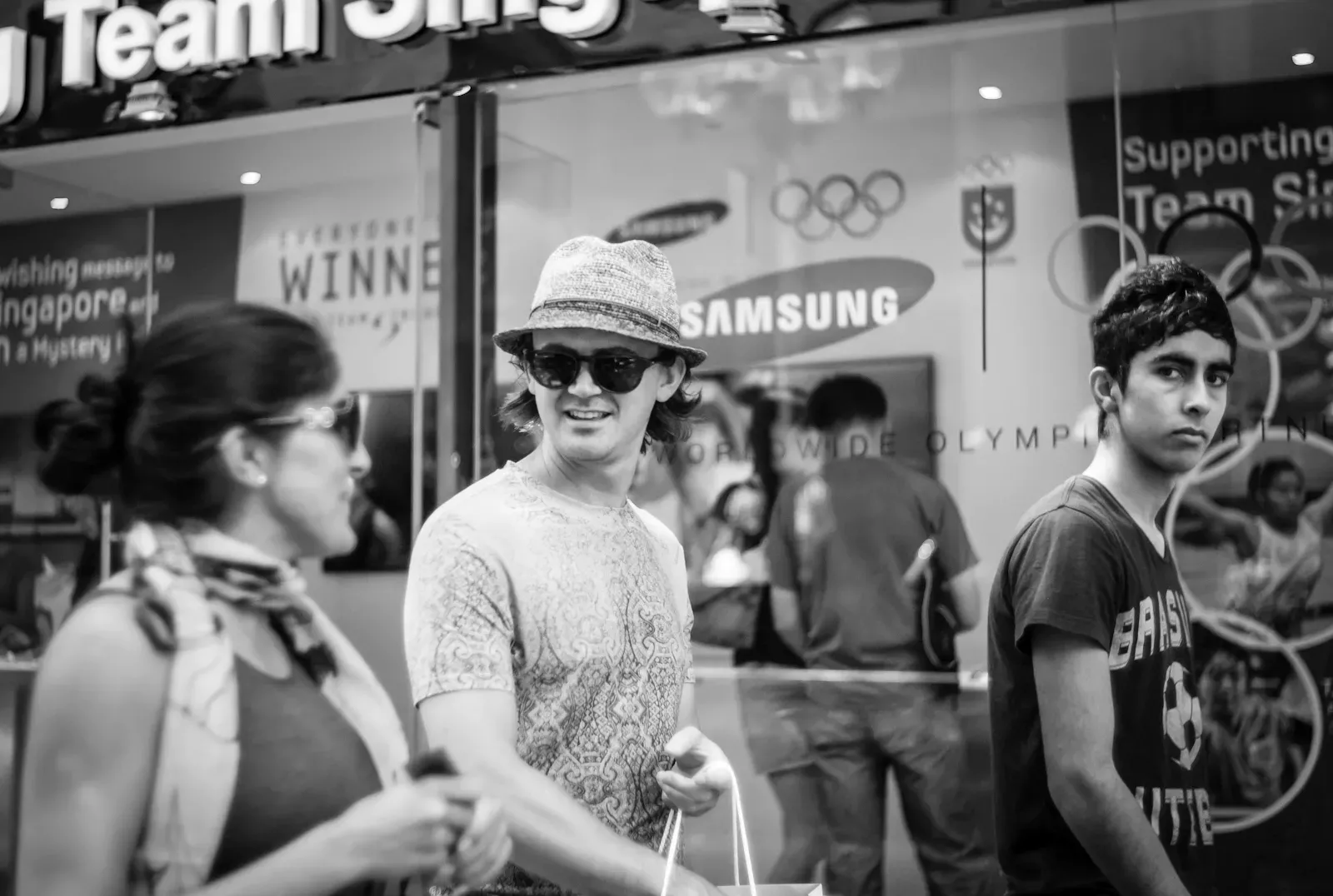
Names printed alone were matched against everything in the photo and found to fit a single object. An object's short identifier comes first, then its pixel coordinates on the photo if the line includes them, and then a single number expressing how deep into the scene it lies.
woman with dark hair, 1.25
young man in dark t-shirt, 2.26
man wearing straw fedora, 1.89
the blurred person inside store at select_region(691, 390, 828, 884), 4.21
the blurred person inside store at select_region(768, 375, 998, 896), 4.04
